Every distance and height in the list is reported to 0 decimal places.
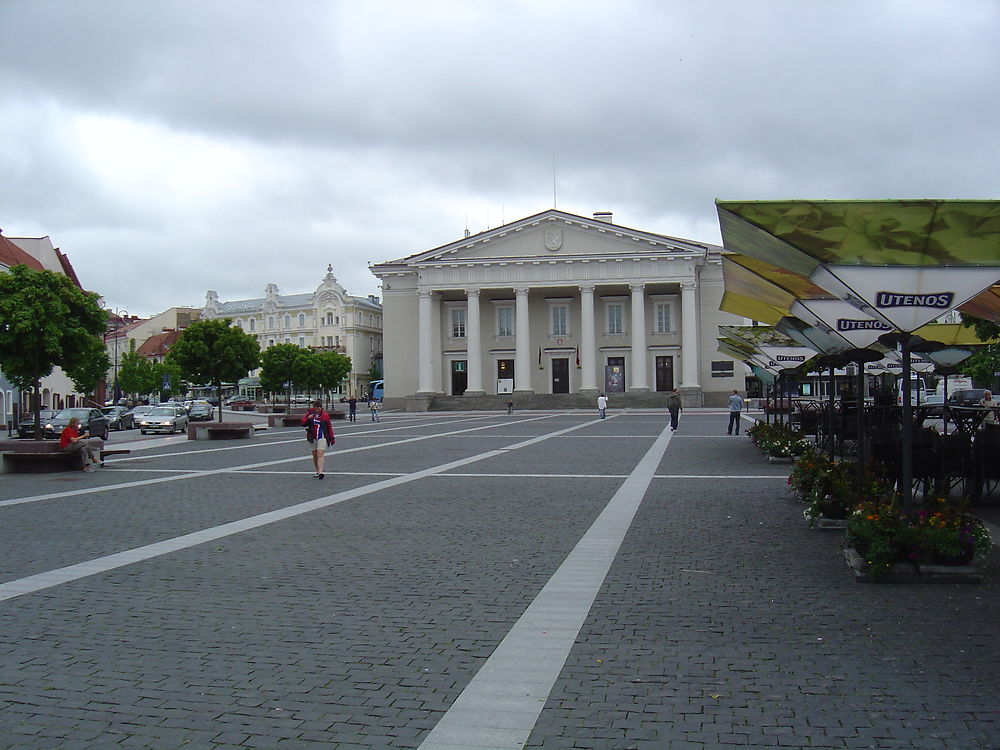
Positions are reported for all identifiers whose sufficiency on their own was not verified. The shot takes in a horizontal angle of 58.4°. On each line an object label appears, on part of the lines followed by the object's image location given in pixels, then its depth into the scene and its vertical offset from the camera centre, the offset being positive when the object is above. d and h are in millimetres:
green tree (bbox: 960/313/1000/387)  15739 +815
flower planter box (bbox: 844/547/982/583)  7551 -1628
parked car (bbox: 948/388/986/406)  42831 -619
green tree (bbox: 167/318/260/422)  41906 +1828
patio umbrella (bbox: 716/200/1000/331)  6988 +1144
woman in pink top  17281 -826
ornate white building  117625 +9175
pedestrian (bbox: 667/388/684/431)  34750 -798
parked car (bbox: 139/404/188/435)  43750 -1448
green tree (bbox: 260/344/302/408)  77812 +2167
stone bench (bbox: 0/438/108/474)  20359 -1516
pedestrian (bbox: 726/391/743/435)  32312 -880
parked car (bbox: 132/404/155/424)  51625 -1167
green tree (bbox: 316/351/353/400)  86856 +2065
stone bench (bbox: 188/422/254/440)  33500 -1510
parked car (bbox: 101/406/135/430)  49375 -1473
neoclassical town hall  71625 +6168
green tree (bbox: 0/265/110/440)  22234 +1749
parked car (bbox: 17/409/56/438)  36566 -1315
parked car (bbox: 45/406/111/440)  36156 -1241
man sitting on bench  20281 -1157
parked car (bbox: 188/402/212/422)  56819 -1377
